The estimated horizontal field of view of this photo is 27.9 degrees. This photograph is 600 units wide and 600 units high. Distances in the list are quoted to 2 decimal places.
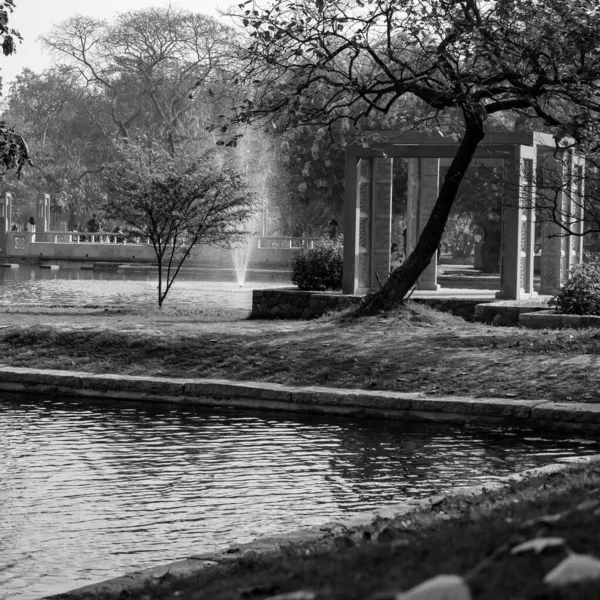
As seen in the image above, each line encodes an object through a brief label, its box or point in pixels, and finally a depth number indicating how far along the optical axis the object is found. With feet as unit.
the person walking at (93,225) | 226.38
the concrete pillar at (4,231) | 206.49
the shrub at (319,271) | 74.79
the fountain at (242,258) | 149.32
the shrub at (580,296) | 55.93
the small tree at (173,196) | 74.74
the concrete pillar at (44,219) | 220.23
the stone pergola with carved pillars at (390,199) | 69.82
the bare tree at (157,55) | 236.22
